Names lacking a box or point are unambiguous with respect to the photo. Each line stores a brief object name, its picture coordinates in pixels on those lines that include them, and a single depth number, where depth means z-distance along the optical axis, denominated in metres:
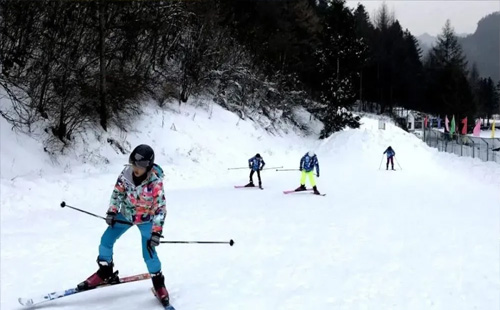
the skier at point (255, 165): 17.02
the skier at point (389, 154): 24.22
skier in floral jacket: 4.86
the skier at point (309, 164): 15.14
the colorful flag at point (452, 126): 31.34
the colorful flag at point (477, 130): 26.04
